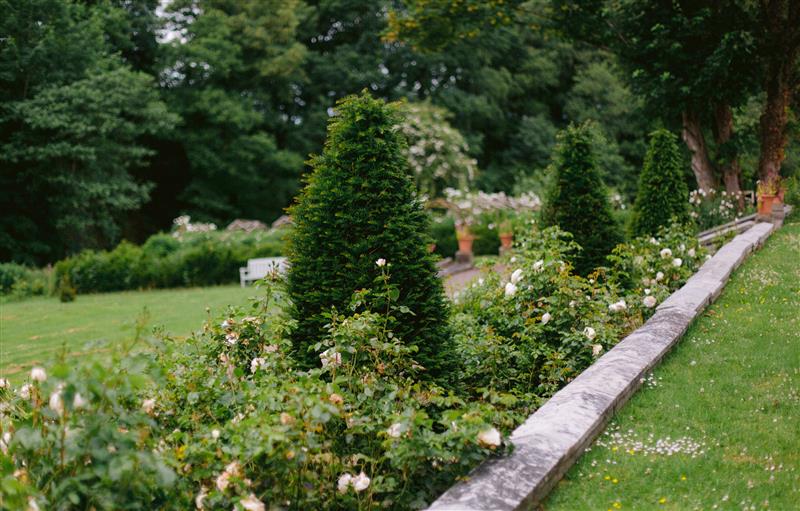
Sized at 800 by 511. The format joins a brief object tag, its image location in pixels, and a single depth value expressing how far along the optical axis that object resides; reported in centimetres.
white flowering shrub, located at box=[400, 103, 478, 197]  2975
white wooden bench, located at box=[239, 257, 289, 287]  1739
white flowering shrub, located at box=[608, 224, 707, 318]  705
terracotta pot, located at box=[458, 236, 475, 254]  1911
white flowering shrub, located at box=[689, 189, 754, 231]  1538
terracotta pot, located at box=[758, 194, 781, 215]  1452
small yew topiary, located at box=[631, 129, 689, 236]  1134
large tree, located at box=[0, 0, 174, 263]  2427
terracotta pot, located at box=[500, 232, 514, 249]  1825
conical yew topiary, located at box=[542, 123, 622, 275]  794
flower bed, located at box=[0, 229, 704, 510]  254
